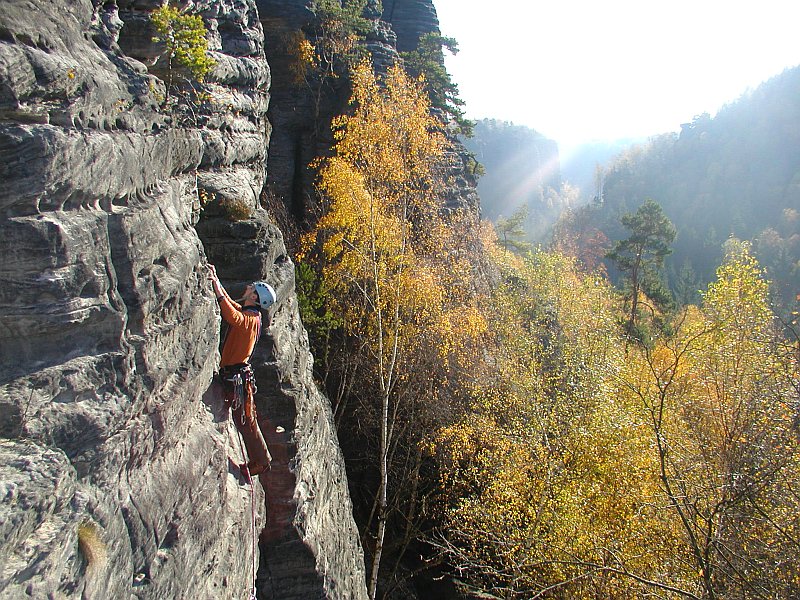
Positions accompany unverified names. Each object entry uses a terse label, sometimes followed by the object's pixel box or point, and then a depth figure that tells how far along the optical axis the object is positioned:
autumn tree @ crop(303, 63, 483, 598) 15.23
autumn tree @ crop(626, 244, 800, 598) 6.98
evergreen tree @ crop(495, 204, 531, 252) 47.56
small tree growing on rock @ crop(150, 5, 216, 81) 7.07
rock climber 7.47
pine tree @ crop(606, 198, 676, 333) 32.69
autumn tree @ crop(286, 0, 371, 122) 22.34
